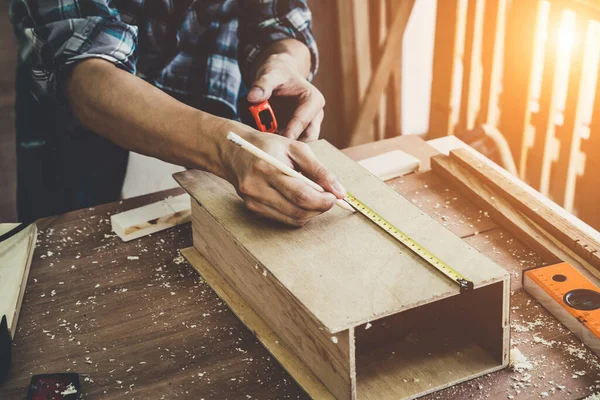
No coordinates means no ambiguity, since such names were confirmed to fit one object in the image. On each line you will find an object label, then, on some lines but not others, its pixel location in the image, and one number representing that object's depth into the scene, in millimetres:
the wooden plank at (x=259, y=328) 1508
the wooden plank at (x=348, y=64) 3170
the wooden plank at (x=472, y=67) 2771
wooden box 1460
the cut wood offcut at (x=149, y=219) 1790
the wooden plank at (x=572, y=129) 2356
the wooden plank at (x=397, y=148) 1971
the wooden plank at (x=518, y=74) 2548
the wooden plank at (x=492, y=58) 2692
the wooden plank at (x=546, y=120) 2425
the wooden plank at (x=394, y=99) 3244
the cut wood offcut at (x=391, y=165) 1896
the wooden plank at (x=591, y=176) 2306
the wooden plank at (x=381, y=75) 2952
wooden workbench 1511
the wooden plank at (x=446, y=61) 2818
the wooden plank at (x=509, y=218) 1658
